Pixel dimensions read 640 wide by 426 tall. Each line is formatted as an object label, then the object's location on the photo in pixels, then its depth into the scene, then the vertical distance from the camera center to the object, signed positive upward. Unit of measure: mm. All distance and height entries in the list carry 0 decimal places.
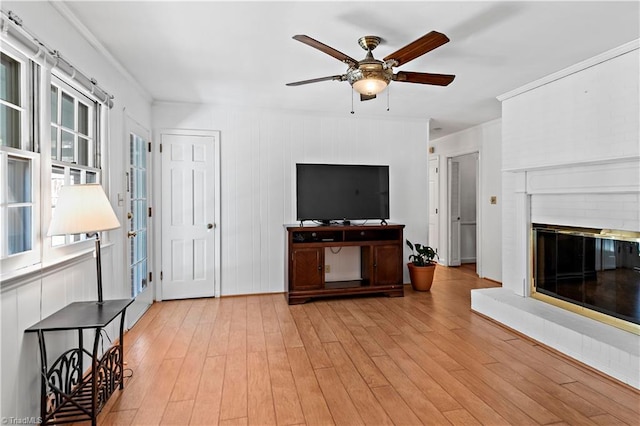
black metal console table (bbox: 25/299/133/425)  1859 -971
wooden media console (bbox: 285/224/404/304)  4160 -629
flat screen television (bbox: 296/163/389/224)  4422 +202
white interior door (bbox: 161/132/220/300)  4309 -70
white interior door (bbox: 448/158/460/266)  6348 -190
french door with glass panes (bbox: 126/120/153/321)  3514 -119
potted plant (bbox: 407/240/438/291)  4699 -821
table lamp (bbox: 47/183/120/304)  1940 -17
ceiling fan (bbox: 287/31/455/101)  2133 +986
